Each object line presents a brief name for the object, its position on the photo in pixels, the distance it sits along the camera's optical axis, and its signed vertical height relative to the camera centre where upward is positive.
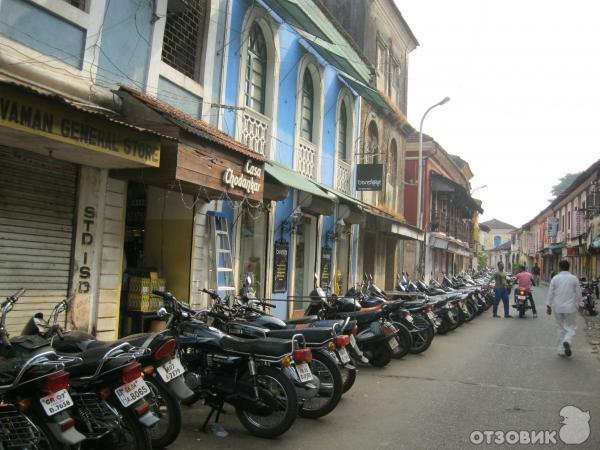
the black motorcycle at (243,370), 5.04 -0.96
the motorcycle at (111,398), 3.94 -0.97
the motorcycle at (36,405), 3.43 -0.91
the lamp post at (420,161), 21.56 +4.68
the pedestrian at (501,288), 16.94 -0.21
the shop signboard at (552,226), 45.19 +4.73
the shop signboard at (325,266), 15.29 +0.21
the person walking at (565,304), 9.66 -0.36
